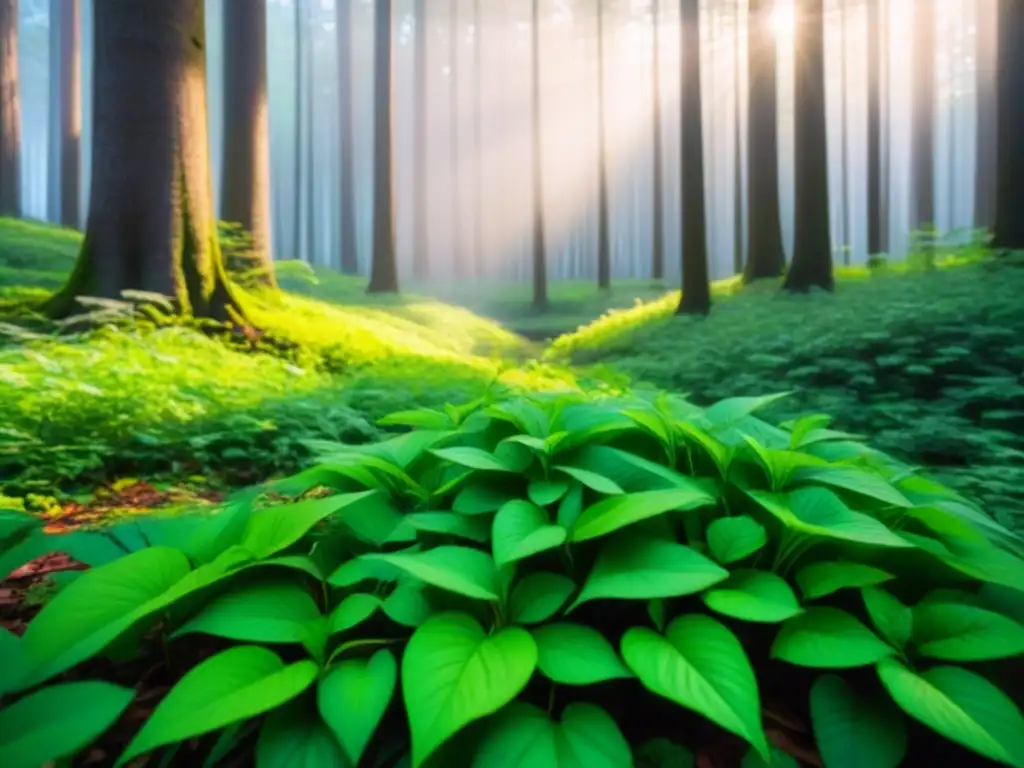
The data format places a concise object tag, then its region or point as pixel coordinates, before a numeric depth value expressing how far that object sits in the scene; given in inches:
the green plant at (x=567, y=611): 38.7
